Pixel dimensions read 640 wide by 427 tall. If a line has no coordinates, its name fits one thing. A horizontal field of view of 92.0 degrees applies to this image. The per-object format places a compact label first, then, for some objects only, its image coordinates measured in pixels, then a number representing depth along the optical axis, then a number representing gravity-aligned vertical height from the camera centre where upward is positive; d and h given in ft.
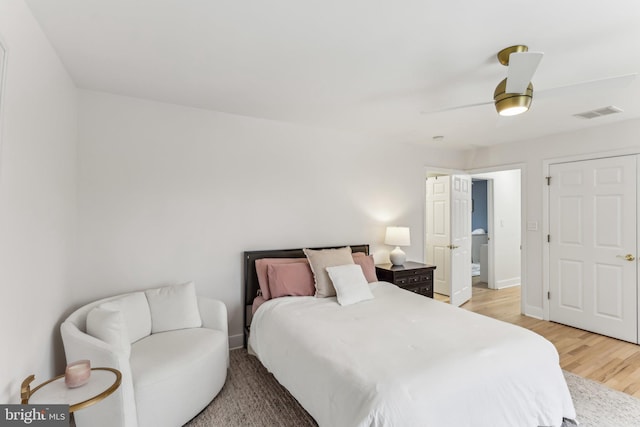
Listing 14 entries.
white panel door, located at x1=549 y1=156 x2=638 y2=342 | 11.30 -1.41
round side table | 4.56 -2.75
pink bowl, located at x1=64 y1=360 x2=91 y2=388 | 4.88 -2.56
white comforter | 4.76 -2.80
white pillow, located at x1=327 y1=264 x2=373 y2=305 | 9.19 -2.22
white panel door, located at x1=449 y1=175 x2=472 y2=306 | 15.62 -1.48
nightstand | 12.14 -2.60
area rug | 6.89 -4.65
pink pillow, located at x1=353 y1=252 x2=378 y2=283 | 11.10 -1.97
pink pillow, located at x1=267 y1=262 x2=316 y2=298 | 9.66 -2.16
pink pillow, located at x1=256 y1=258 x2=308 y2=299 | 9.87 -1.84
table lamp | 13.00 -1.24
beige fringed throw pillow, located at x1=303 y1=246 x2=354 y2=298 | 9.78 -1.67
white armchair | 5.73 -3.13
